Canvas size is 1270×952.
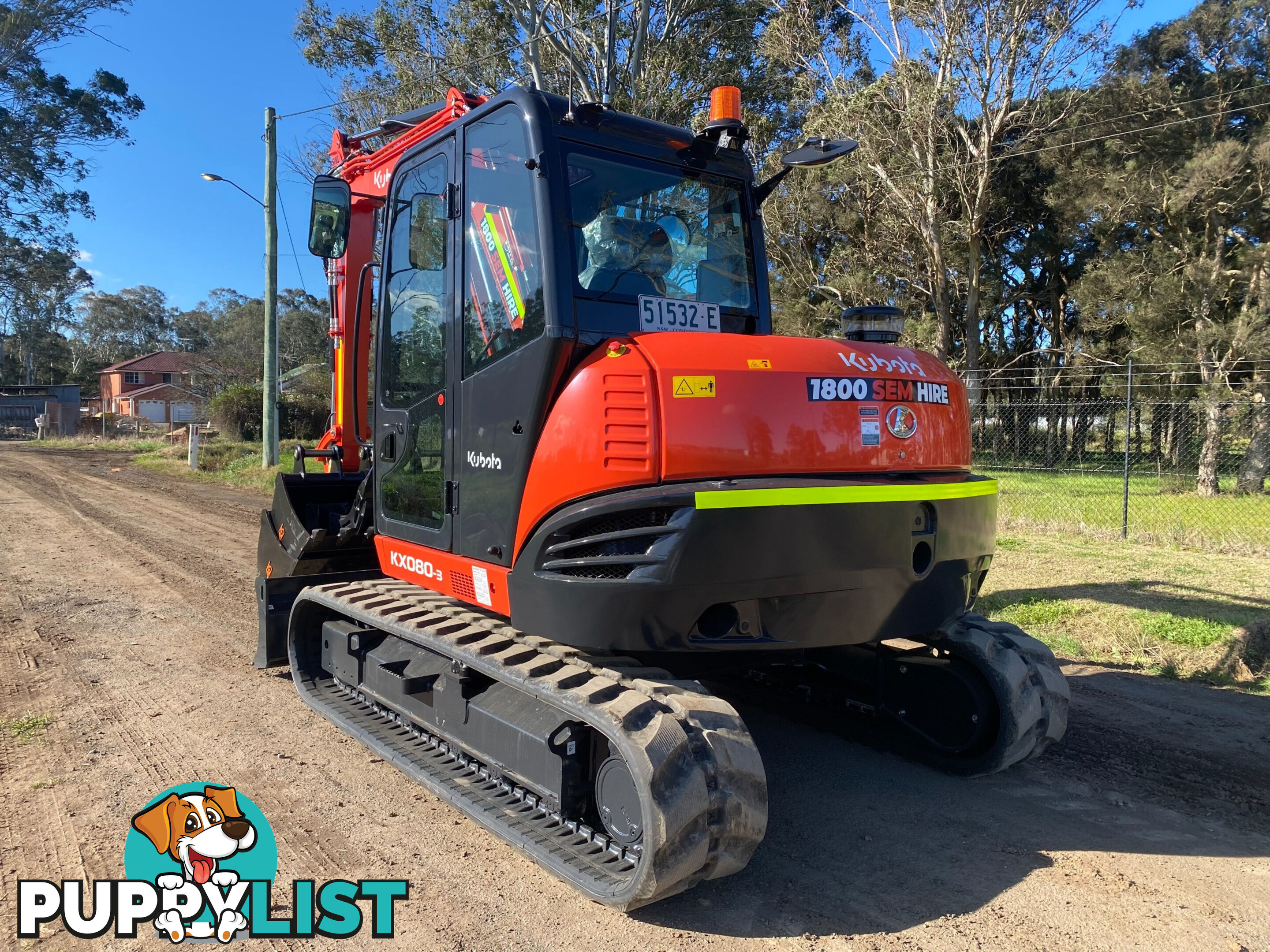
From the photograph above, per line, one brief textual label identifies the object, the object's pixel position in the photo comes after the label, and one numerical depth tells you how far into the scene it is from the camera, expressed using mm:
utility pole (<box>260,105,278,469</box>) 18641
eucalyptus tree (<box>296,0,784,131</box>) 19766
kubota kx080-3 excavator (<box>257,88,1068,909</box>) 2947
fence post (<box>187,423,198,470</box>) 21031
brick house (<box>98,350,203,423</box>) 57281
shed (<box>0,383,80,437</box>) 39591
